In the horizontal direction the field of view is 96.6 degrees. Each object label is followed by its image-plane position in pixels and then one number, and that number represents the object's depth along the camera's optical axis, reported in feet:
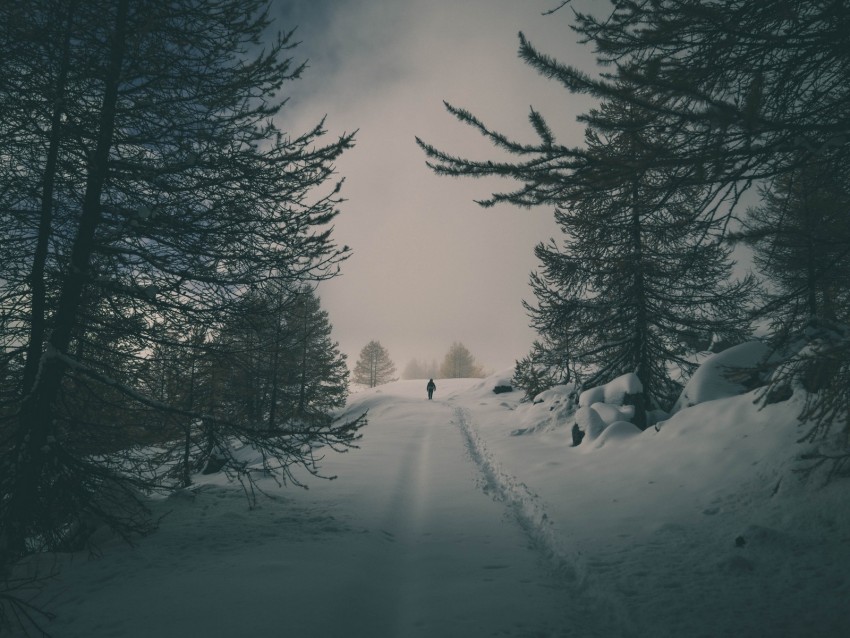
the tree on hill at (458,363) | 240.73
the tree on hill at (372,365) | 192.65
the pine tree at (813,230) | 11.00
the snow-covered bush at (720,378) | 28.19
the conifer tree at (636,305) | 38.50
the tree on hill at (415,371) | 393.91
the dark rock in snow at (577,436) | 35.25
